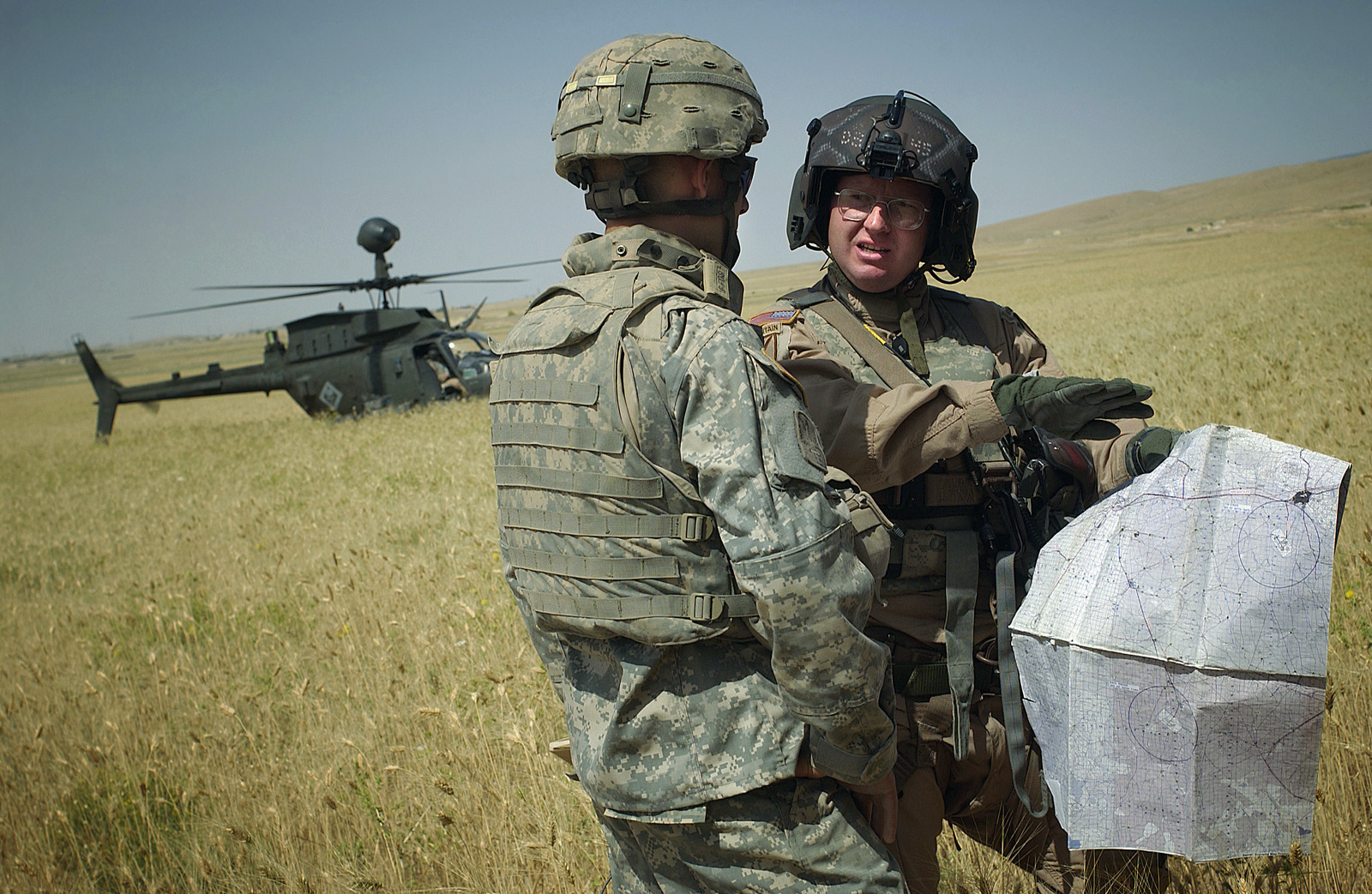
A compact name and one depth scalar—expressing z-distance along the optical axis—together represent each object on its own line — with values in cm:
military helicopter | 1797
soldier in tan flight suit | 204
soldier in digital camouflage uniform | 156
